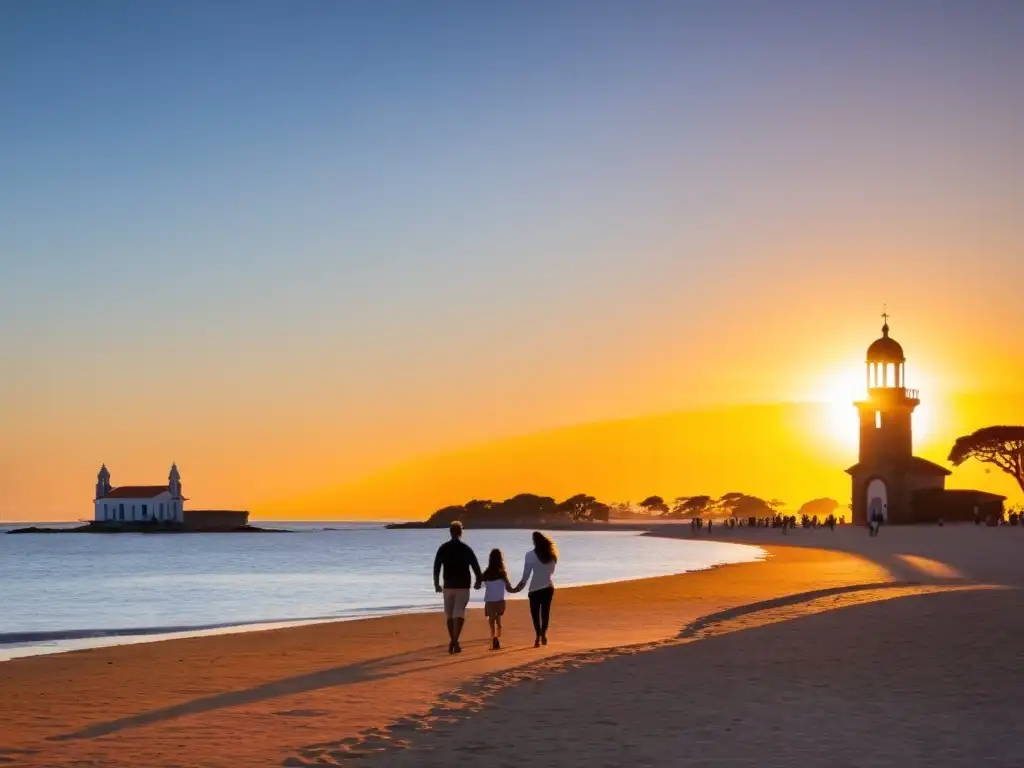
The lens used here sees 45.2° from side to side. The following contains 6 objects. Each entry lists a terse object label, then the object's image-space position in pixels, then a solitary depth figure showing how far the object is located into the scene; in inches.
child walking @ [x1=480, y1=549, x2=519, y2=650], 813.2
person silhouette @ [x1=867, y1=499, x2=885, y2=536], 3206.2
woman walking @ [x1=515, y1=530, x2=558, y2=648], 805.2
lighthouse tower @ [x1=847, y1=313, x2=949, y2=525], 3818.9
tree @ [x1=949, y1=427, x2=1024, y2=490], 4347.9
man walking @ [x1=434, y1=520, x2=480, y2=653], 778.2
